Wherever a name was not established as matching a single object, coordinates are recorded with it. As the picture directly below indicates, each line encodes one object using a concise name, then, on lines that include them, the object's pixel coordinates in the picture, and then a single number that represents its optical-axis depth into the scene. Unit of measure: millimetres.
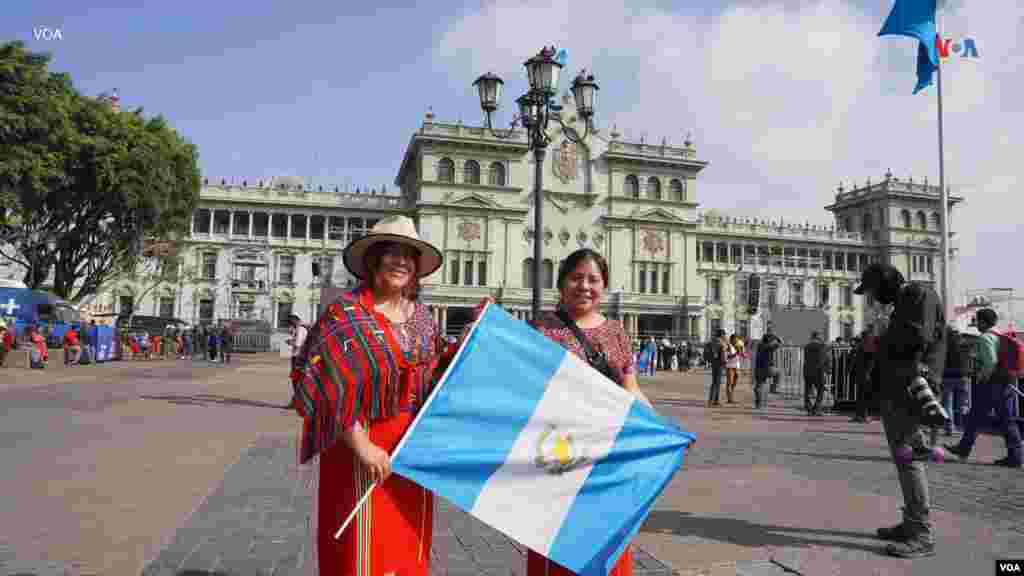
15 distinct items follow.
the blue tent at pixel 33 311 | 21812
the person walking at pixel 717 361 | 14453
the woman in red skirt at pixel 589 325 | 2801
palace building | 46656
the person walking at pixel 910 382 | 3943
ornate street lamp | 9391
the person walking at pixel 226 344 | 28244
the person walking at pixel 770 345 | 13935
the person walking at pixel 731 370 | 15297
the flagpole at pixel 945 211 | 15586
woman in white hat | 2271
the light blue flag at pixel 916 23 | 12672
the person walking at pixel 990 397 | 7184
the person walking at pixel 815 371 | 12961
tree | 18922
